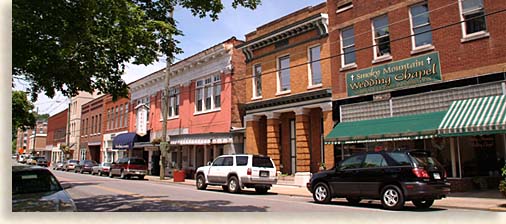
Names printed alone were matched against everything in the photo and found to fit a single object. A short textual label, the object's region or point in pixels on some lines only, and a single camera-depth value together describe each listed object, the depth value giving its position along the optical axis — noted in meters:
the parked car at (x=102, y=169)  37.84
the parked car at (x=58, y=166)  54.11
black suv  11.70
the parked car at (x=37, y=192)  7.84
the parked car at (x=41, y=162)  60.25
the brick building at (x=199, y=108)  28.23
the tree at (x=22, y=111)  28.53
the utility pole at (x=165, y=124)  28.22
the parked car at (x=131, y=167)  31.89
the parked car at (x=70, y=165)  49.38
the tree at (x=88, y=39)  9.11
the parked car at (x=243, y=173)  18.72
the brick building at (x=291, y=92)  21.84
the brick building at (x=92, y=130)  53.22
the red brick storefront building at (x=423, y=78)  15.26
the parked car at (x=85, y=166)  43.07
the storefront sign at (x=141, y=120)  38.44
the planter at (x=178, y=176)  27.41
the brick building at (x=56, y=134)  74.00
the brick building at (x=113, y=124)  45.12
